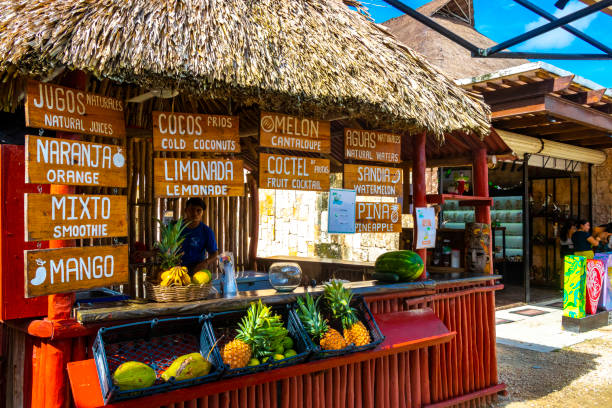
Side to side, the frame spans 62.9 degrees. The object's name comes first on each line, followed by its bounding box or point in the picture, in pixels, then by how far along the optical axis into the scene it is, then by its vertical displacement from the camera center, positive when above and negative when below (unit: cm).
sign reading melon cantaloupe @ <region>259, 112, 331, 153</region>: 437 +71
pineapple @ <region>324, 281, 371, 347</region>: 410 -88
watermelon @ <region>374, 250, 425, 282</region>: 500 -55
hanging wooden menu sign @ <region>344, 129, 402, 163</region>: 503 +67
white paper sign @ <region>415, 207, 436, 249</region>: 530 -18
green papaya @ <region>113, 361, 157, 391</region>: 292 -98
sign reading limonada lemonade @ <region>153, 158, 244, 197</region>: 383 +27
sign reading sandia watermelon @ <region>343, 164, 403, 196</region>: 498 +32
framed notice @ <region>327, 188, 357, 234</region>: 479 -1
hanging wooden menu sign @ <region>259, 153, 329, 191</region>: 435 +34
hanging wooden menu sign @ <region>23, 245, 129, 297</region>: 303 -37
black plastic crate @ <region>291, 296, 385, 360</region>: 377 -98
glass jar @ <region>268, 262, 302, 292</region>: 429 -57
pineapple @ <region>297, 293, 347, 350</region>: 389 -94
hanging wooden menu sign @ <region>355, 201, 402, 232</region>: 511 -7
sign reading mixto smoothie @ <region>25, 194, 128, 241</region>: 306 -3
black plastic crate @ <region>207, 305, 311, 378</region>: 346 -93
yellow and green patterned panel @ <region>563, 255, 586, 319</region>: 829 -129
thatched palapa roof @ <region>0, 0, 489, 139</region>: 320 +118
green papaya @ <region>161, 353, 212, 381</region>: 313 -100
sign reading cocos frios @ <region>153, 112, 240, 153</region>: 385 +63
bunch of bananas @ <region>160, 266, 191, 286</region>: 354 -47
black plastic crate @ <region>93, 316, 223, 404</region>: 294 -93
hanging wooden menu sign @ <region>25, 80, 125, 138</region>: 318 +68
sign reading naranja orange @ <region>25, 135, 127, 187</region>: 309 +33
